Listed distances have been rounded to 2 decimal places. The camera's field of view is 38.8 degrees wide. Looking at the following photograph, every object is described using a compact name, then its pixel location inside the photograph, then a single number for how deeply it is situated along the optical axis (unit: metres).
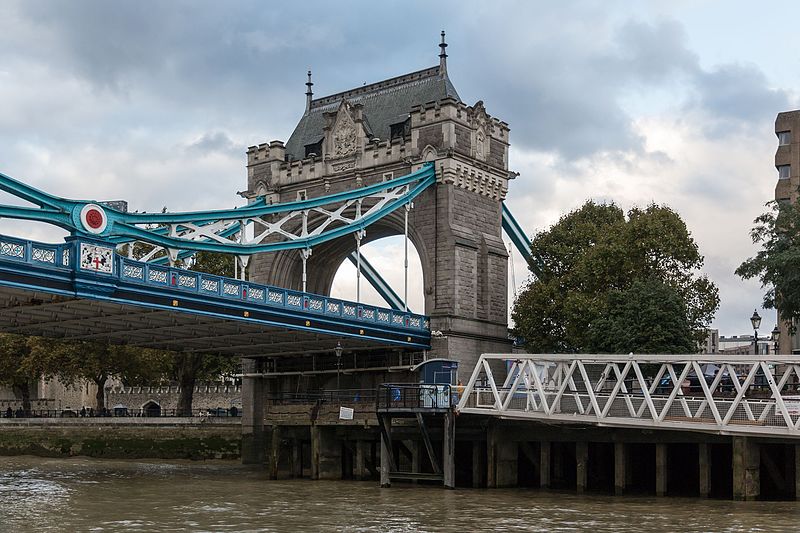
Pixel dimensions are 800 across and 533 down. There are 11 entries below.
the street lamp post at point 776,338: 50.18
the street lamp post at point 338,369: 56.09
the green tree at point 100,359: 72.44
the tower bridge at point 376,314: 37.16
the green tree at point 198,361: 73.19
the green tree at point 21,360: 73.31
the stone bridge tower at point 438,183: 56.47
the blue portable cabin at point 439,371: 54.53
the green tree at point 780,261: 45.19
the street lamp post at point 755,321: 43.92
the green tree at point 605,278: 56.47
